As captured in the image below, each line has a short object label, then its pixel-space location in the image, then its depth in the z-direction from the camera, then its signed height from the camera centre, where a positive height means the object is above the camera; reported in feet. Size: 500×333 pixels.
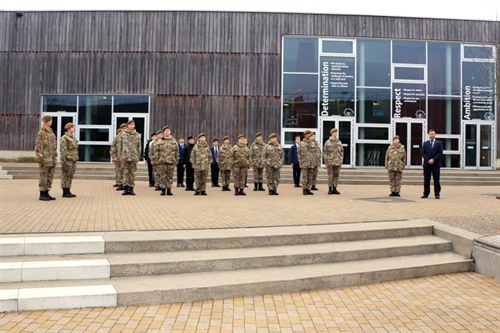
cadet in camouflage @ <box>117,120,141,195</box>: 42.73 +1.51
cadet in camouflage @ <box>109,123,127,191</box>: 43.80 +1.92
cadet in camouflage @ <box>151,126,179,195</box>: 43.27 +1.29
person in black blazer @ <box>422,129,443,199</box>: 43.16 +1.21
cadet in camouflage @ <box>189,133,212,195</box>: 44.09 +0.62
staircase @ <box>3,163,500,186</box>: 65.05 -0.50
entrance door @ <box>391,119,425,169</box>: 79.92 +6.32
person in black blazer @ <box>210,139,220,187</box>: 55.94 +0.46
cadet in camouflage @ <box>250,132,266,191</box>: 50.65 +1.14
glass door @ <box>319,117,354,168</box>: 78.89 +6.81
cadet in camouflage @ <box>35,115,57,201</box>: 36.58 +0.80
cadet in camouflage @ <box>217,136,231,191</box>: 47.82 +1.33
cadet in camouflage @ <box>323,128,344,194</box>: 47.01 +1.56
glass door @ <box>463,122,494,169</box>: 80.79 +5.11
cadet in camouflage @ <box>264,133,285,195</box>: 46.14 +0.95
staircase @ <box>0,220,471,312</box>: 16.43 -3.82
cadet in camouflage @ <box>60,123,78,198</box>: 39.06 +0.96
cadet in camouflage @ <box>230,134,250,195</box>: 45.62 +0.89
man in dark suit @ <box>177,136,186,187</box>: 53.01 +0.61
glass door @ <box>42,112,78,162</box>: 80.07 +8.43
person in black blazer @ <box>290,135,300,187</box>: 57.36 +0.86
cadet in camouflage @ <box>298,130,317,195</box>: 46.29 +1.11
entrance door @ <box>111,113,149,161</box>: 78.79 +8.38
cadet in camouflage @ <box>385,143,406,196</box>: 45.75 +0.93
